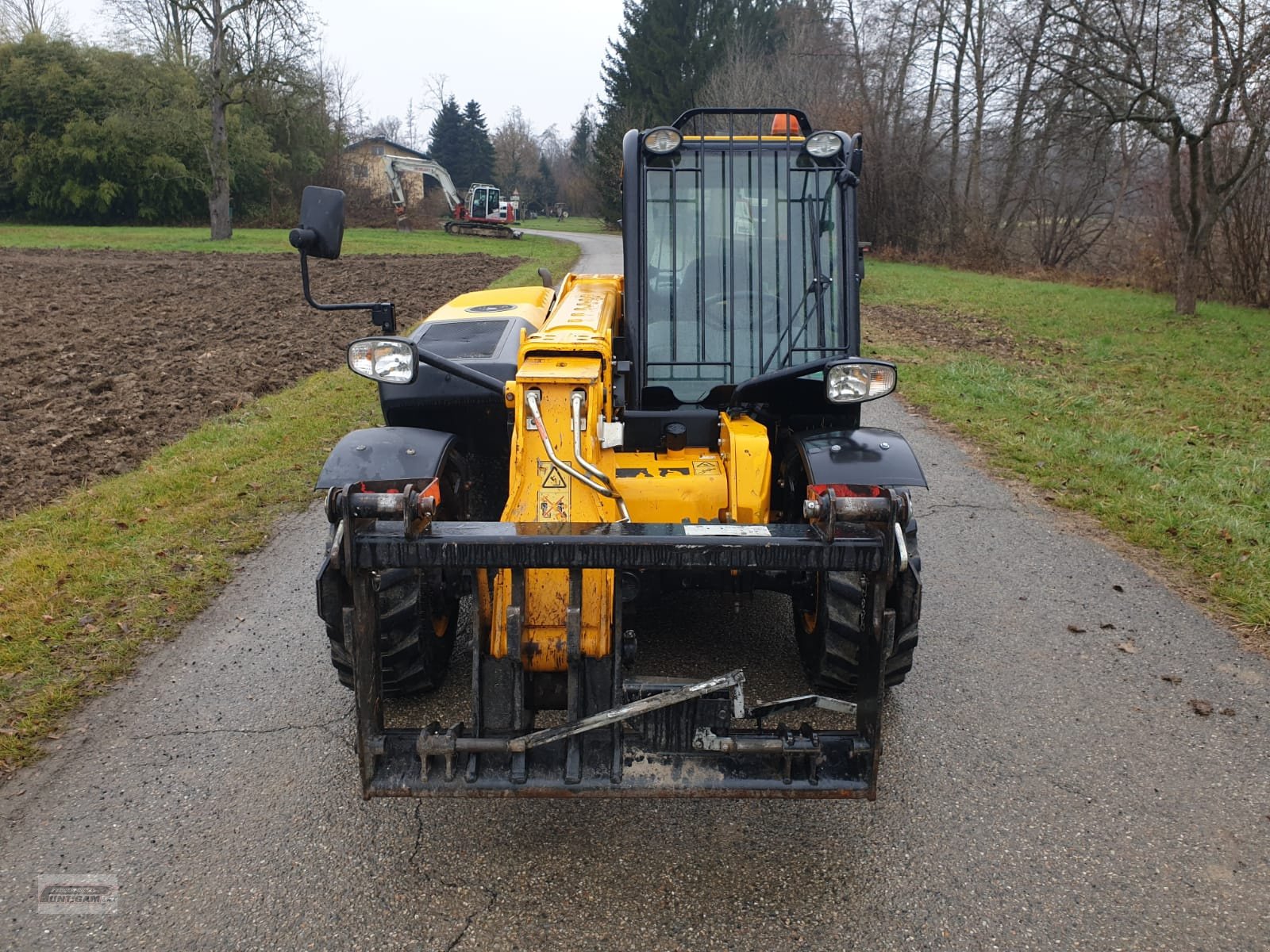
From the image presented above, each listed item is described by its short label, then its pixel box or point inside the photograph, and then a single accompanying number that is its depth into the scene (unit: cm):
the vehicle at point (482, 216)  4322
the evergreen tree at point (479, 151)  8081
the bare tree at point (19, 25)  4919
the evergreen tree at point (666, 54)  4616
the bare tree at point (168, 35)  3912
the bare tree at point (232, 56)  3422
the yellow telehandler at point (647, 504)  286
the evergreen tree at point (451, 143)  8125
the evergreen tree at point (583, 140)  7175
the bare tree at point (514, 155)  8606
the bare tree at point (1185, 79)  1545
